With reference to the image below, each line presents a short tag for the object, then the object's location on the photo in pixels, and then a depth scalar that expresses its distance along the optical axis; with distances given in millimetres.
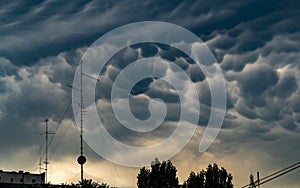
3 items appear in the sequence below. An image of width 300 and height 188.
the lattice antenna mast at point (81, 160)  84306
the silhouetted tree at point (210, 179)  129375
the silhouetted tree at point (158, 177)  123500
